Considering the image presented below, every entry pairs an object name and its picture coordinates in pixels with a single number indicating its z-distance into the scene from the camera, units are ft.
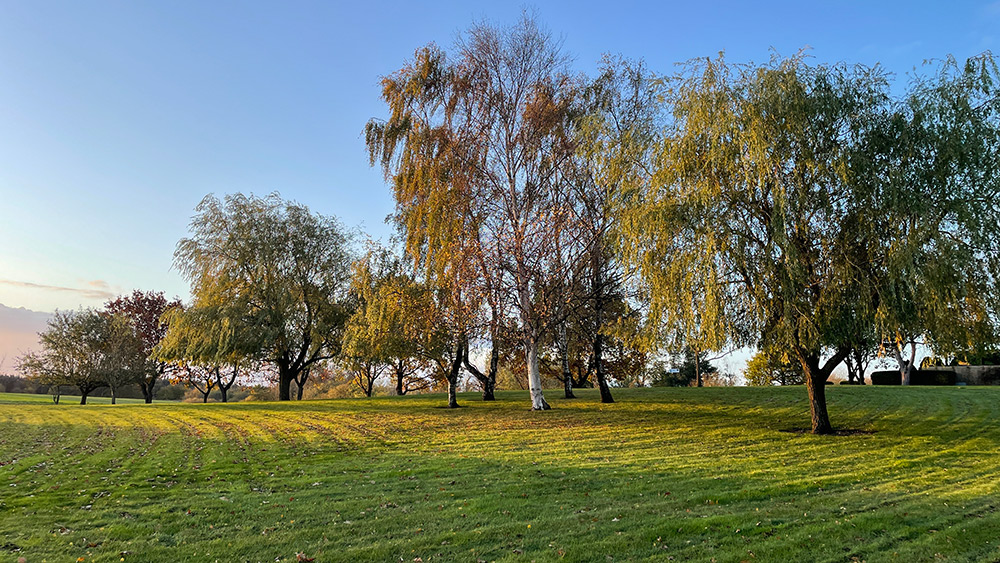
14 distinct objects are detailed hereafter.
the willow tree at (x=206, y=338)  84.33
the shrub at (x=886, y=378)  105.19
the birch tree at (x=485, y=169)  60.70
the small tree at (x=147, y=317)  117.29
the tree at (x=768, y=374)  130.93
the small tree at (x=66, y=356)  109.81
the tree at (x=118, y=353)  108.17
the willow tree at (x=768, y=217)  40.14
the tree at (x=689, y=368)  118.01
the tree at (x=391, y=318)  63.52
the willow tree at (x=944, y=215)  36.63
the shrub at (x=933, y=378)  104.78
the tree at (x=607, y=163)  50.72
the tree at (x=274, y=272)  89.40
